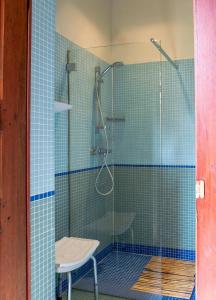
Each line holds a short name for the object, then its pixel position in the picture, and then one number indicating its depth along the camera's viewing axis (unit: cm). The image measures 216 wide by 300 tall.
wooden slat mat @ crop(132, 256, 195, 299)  240
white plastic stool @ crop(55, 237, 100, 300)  172
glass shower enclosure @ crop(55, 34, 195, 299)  258
